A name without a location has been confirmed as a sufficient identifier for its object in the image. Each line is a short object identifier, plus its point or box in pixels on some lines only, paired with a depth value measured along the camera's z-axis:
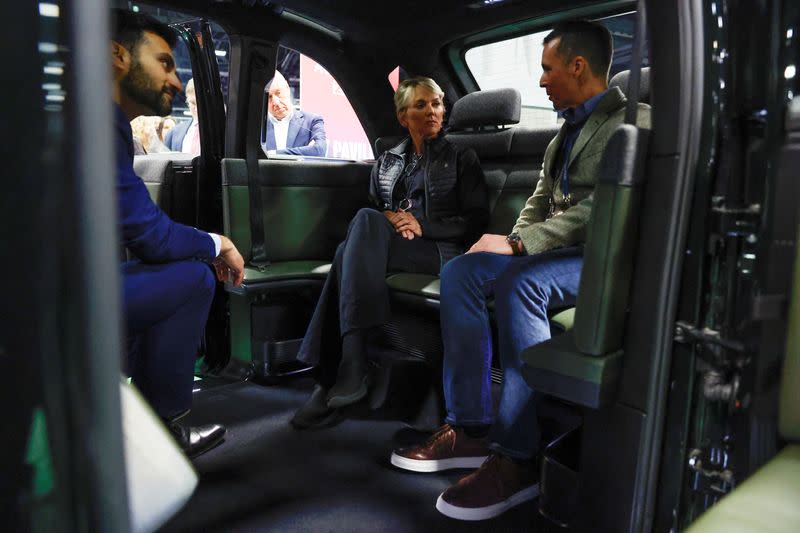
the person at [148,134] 3.98
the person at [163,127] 4.09
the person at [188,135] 3.11
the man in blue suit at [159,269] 1.84
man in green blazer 1.76
